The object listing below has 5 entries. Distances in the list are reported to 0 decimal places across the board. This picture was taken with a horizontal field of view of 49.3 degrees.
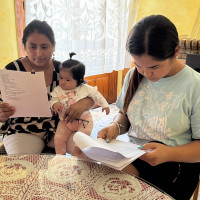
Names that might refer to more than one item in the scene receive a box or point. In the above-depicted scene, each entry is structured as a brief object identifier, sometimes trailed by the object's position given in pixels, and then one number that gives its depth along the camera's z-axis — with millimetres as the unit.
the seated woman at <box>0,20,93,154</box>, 1252
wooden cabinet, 3549
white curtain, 2262
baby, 1317
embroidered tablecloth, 729
